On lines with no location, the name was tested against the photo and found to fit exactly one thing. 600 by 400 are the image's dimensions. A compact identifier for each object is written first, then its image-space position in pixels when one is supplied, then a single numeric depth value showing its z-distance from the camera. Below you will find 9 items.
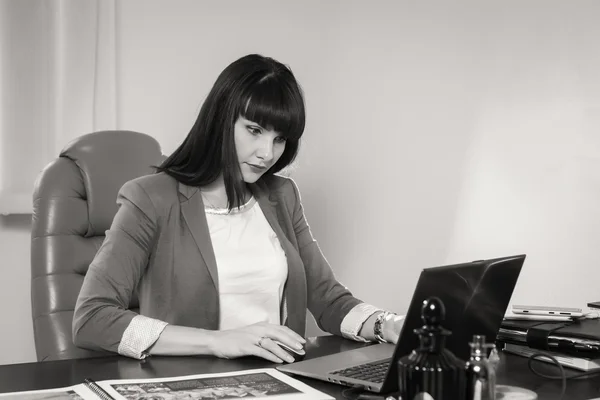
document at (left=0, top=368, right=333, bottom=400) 1.11
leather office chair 1.93
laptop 1.02
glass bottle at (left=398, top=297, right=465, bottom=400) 0.84
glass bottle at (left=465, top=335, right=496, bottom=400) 0.89
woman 1.67
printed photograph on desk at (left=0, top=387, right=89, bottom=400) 1.11
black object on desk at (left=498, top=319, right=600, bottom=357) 1.40
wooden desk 1.20
